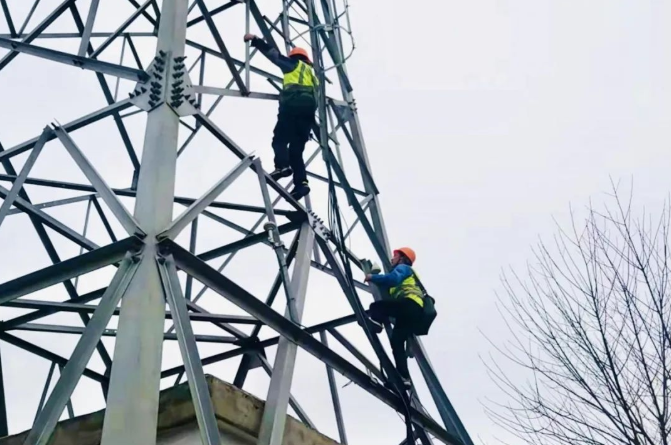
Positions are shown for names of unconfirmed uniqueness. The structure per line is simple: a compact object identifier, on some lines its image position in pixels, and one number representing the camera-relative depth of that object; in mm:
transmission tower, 4965
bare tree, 7746
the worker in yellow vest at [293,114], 8695
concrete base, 5363
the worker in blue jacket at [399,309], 8234
